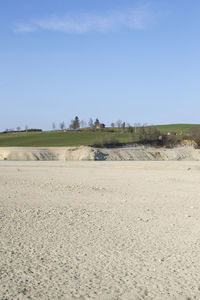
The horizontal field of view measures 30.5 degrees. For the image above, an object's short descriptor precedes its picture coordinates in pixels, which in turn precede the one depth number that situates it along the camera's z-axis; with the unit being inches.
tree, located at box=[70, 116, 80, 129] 4682.6
